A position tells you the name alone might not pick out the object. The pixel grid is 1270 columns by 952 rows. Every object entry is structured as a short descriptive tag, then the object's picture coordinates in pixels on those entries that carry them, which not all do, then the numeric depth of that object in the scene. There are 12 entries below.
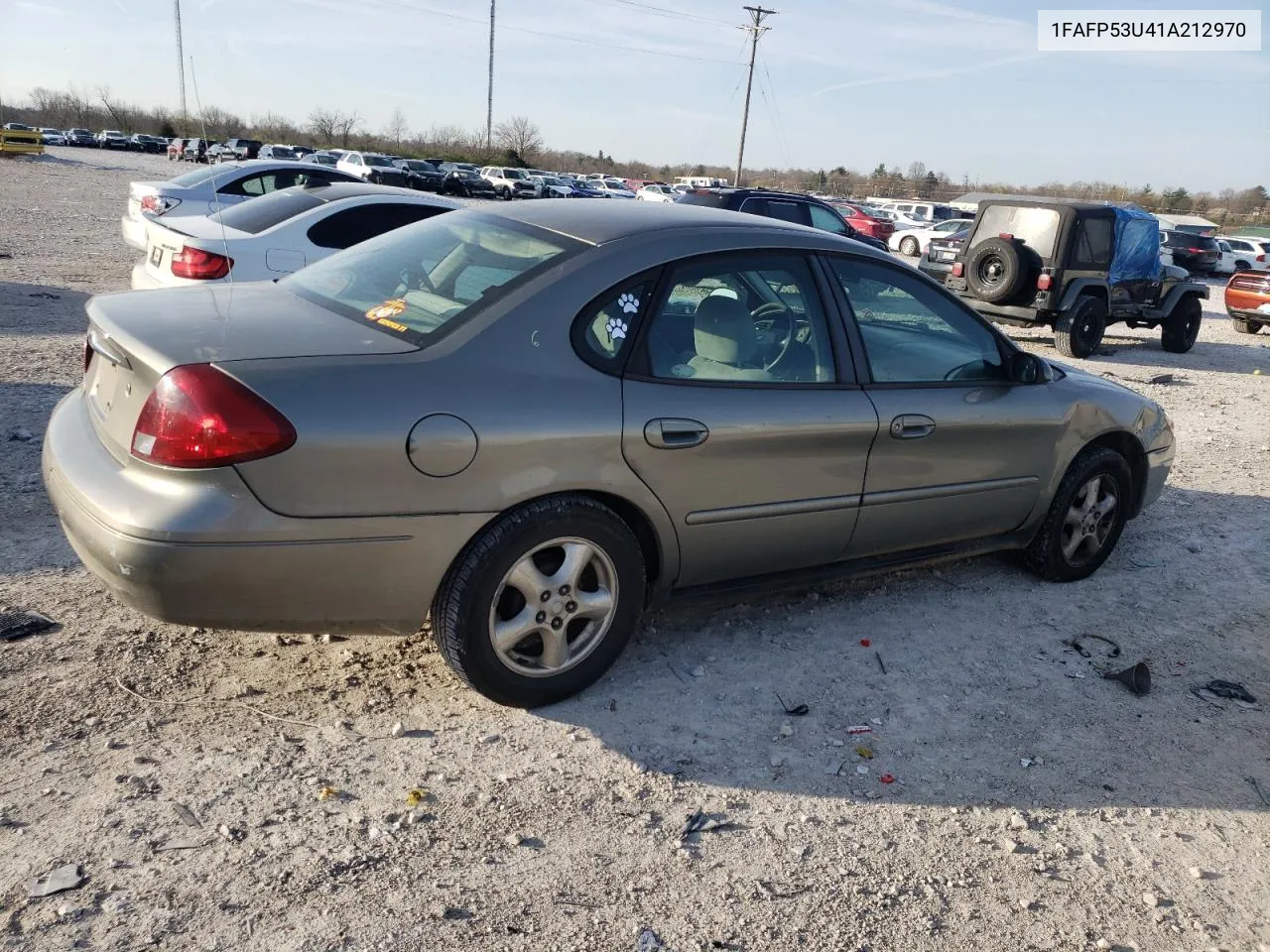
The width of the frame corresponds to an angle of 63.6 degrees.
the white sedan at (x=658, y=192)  36.68
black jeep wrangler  12.91
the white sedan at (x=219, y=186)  12.55
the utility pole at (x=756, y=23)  53.59
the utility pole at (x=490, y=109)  66.56
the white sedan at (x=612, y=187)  46.21
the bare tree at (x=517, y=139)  88.44
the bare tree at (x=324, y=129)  85.00
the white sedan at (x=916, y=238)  28.64
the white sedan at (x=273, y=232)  7.62
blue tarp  13.59
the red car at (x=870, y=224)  30.81
